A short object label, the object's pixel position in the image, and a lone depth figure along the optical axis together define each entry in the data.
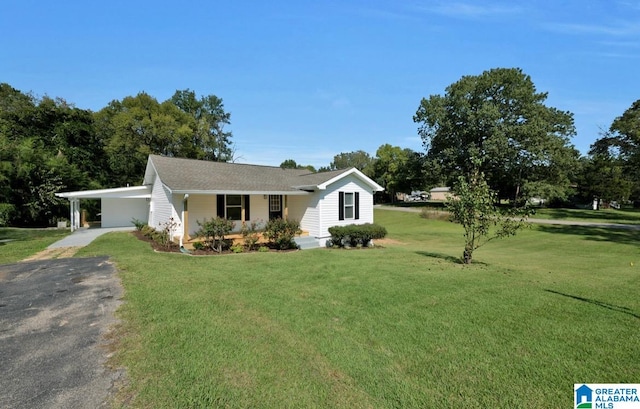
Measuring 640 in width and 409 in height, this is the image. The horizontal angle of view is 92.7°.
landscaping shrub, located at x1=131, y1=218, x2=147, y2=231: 18.44
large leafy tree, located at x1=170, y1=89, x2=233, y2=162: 42.84
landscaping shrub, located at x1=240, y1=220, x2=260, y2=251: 13.11
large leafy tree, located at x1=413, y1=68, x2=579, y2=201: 33.03
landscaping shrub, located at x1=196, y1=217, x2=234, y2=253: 12.26
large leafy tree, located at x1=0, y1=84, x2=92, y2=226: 21.19
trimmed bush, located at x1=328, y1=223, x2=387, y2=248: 15.16
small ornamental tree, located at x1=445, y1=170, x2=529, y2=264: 9.12
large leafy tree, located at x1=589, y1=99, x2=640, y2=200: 25.45
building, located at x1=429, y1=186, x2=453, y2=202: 89.01
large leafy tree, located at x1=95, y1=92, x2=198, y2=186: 31.59
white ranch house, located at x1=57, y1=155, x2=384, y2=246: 14.16
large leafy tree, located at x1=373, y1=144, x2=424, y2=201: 42.75
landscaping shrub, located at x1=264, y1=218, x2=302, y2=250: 13.47
